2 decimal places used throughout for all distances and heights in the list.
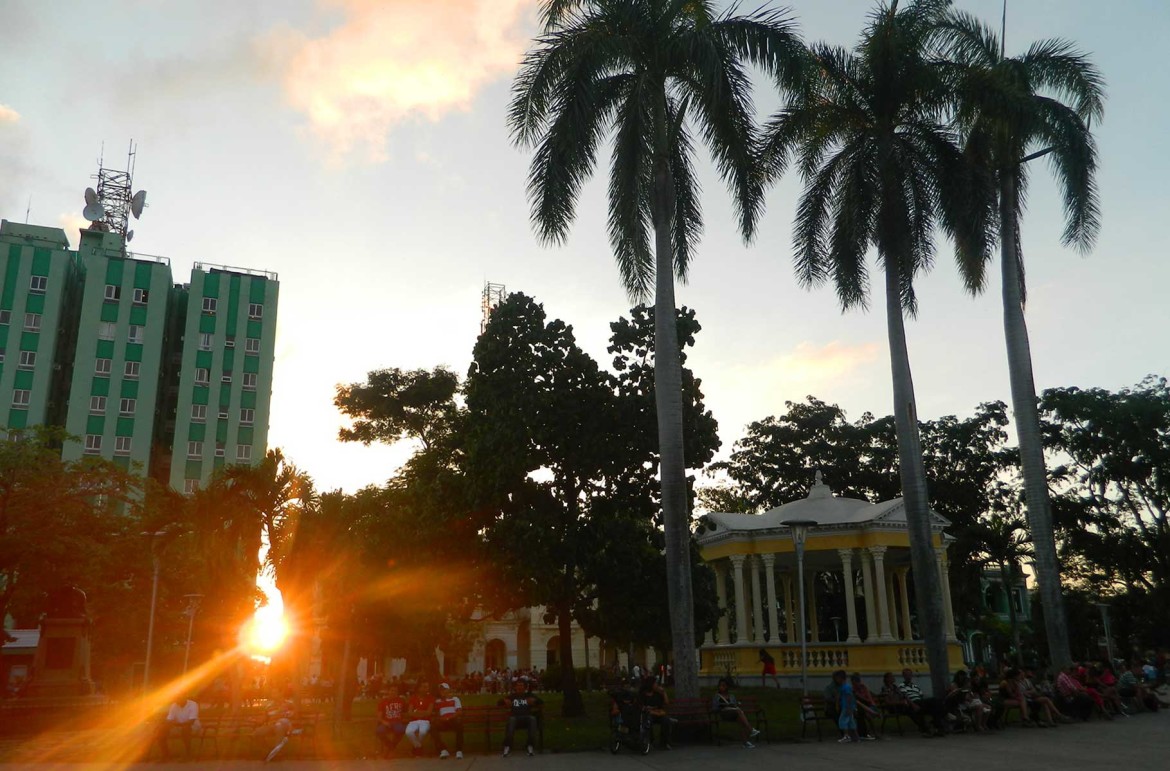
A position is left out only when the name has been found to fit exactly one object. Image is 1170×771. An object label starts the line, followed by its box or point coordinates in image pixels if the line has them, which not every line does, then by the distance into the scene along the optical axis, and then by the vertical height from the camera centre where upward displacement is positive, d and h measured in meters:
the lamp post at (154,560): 29.22 +2.45
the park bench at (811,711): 17.39 -1.70
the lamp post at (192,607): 36.30 +1.15
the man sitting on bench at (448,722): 16.39 -1.64
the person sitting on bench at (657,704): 16.69 -1.41
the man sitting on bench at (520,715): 16.47 -1.55
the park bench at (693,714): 17.22 -1.63
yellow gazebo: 29.00 +1.93
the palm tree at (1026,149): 22.88 +12.28
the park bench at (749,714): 17.38 -1.73
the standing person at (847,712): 16.97 -1.62
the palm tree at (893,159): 22.62 +11.72
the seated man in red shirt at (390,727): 16.55 -1.72
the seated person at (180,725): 17.00 -1.69
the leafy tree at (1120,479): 40.06 +6.15
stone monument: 25.91 -0.64
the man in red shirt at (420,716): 16.47 -1.56
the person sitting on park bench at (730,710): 17.03 -1.57
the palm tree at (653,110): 19.33 +11.37
